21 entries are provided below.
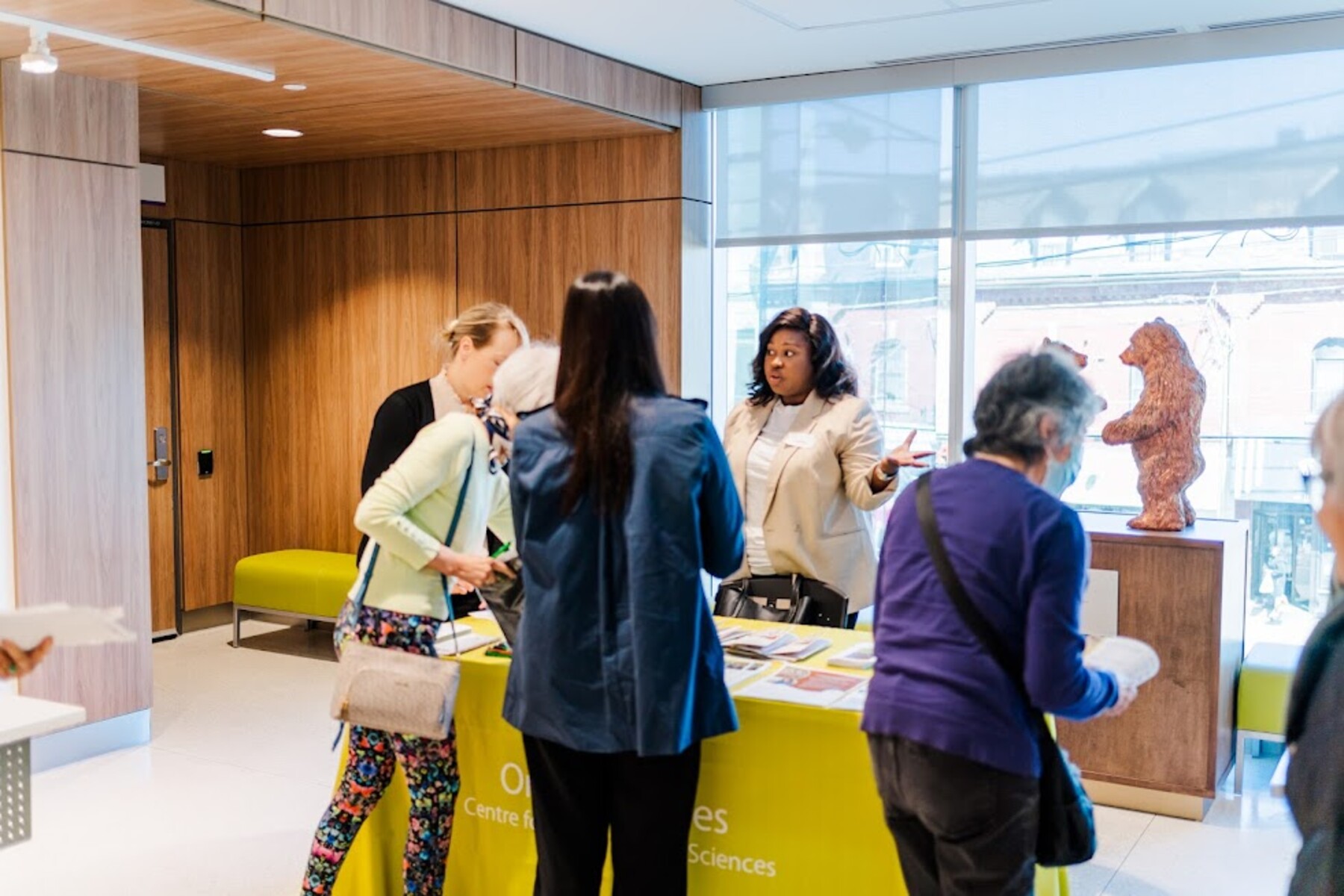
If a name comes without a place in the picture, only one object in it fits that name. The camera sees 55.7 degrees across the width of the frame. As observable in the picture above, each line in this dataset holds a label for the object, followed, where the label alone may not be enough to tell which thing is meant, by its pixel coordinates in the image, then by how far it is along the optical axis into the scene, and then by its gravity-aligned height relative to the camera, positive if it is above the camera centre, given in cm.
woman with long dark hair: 248 -44
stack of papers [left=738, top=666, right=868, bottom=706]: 293 -77
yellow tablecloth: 286 -106
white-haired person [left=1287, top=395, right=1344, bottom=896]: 154 -45
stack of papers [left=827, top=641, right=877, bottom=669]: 319 -75
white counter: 227 -66
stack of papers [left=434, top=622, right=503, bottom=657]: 334 -75
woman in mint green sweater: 298 -55
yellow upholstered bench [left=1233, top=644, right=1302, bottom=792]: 468 -123
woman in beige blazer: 386 -32
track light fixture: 416 +99
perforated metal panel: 232 -79
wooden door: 749 -46
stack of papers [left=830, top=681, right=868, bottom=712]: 285 -77
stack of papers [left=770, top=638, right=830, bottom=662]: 328 -74
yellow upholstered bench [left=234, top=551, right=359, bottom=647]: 696 -125
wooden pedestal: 448 -112
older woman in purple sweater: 217 -49
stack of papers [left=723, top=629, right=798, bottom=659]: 329 -74
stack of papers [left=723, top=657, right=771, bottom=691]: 309 -76
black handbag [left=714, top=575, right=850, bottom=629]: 380 -72
